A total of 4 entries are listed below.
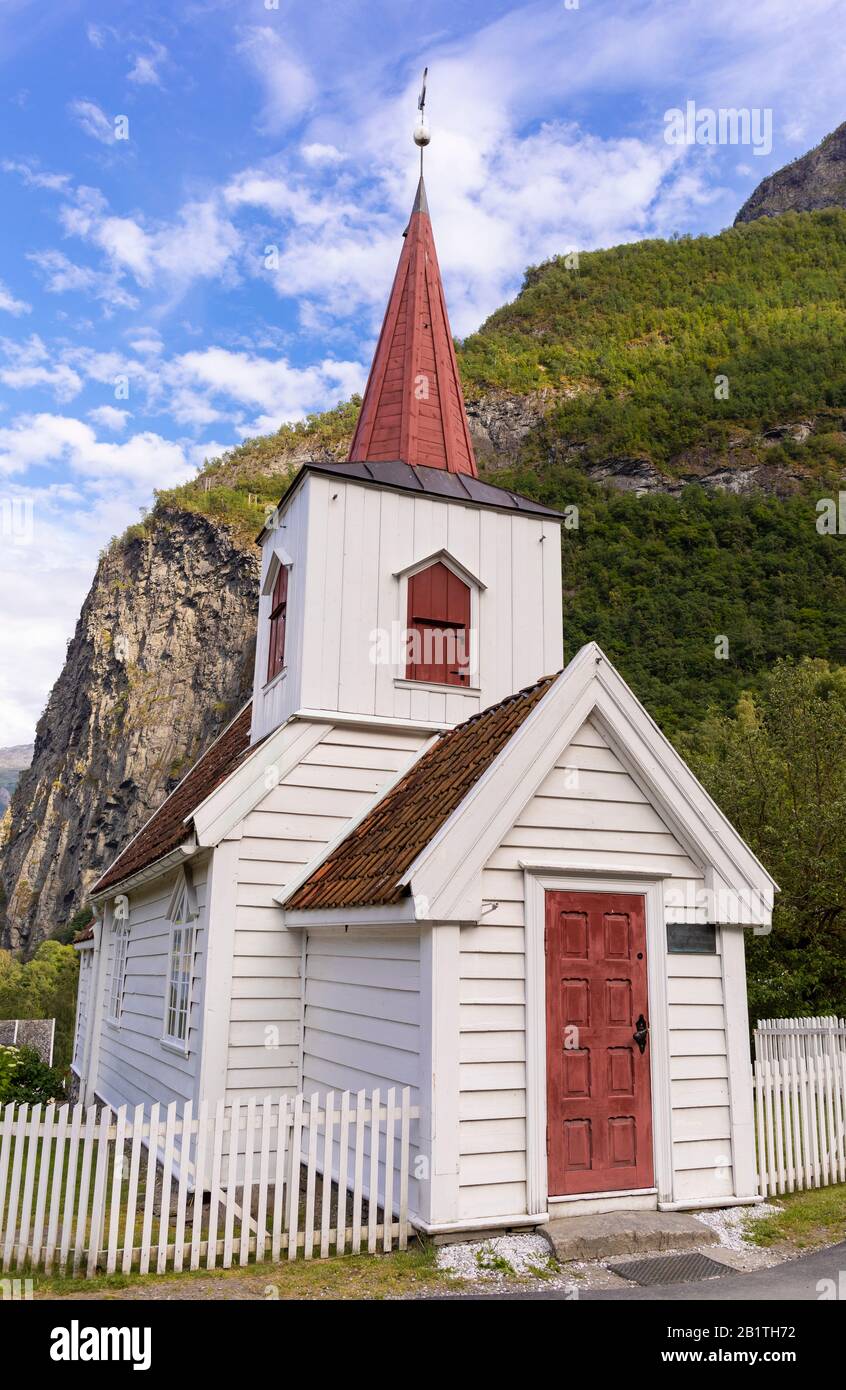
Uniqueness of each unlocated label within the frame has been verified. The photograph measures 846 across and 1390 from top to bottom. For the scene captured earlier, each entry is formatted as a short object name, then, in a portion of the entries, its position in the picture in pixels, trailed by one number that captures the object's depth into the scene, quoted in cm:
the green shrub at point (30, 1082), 1689
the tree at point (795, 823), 1641
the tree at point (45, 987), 4200
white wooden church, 738
